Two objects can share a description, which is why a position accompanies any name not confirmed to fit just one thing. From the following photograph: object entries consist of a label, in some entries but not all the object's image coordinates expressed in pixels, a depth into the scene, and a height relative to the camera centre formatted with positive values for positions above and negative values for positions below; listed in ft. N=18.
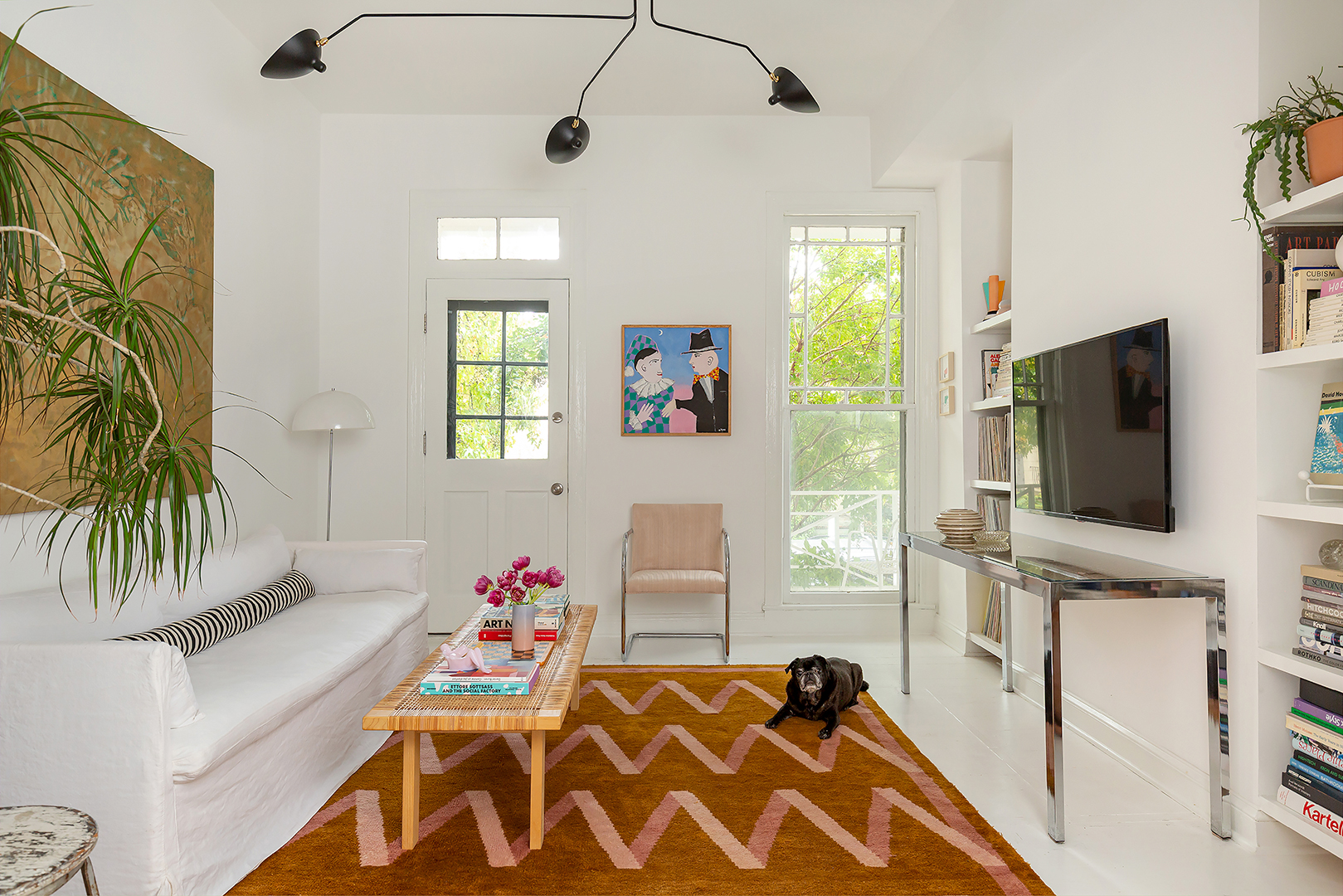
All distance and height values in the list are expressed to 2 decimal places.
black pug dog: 9.39 -2.98
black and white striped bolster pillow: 7.49 -1.79
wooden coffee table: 6.20 -2.16
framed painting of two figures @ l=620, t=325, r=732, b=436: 14.30 +1.39
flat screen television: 7.28 +0.26
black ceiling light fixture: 9.34 +4.94
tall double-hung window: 14.73 +0.57
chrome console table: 6.76 -1.56
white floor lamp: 12.42 +0.65
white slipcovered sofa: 5.46 -2.18
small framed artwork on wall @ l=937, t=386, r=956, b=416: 13.65 +0.98
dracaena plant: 4.57 +0.52
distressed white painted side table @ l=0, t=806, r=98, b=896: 3.88 -2.16
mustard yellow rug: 6.09 -3.41
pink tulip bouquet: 7.97 -1.39
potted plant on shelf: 6.07 +2.63
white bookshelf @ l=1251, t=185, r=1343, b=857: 6.57 -0.70
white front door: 14.35 +0.41
